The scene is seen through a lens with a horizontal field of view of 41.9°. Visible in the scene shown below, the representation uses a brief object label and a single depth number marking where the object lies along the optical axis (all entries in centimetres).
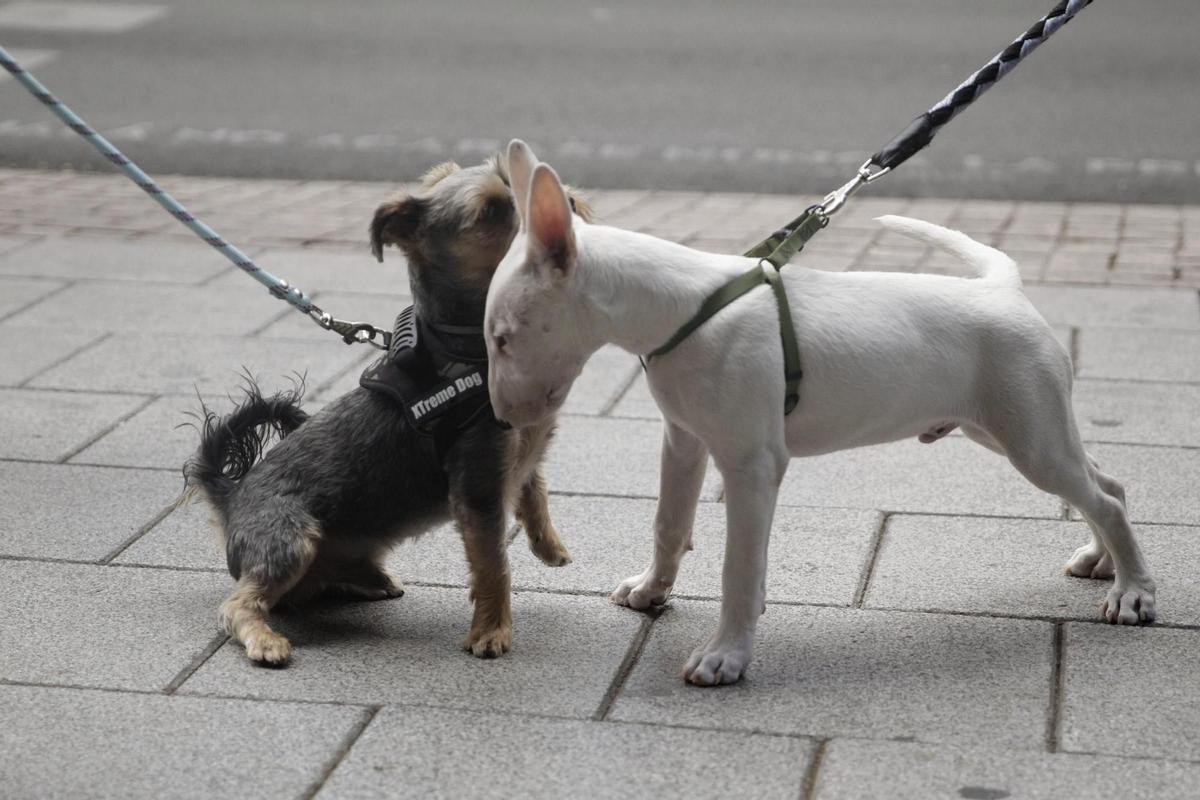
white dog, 348
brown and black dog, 387
